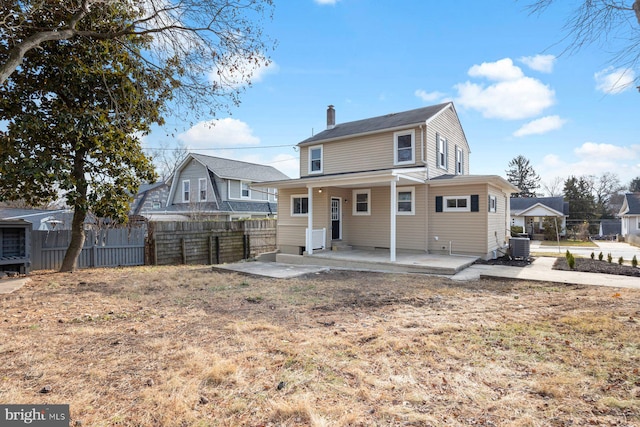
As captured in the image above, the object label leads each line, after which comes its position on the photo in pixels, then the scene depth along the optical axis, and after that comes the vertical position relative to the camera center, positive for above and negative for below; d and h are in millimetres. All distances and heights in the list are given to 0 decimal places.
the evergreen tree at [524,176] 46281 +5866
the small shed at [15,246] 8891 -773
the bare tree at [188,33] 7000 +4375
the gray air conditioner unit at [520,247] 10781 -1060
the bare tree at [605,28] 5906 +3547
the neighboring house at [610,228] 32584 -1269
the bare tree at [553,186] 47688 +4415
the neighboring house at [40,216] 14951 +144
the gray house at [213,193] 20812 +1728
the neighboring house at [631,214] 27609 +83
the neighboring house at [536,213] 26891 +260
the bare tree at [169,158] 31938 +6065
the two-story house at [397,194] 11219 +899
